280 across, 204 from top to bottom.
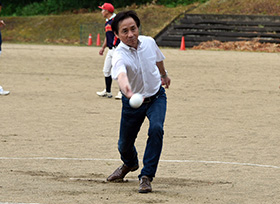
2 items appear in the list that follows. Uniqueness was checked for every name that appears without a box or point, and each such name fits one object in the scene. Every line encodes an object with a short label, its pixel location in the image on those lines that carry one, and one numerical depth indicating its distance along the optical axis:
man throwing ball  13.02
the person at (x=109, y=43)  29.83
